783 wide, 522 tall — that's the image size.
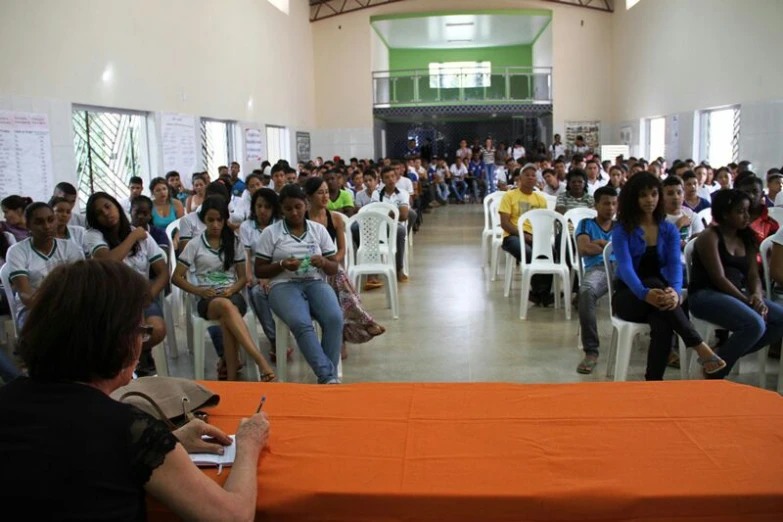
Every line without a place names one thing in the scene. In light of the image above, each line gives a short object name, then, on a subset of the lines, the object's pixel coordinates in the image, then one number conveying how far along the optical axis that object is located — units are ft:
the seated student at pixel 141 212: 17.69
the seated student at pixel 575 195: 19.66
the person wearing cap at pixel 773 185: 20.77
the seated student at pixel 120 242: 13.06
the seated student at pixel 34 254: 12.56
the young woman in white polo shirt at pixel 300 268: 12.59
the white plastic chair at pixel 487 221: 25.02
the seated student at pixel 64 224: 14.24
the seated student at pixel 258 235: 14.22
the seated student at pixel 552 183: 26.58
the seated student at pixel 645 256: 11.68
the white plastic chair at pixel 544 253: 17.70
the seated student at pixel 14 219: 16.35
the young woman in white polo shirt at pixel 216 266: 12.89
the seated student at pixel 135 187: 23.24
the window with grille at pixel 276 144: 47.19
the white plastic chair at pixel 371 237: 19.30
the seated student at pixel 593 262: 13.74
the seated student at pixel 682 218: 14.97
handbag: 5.73
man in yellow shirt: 18.94
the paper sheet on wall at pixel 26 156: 19.84
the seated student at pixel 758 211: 13.66
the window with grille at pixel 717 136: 37.96
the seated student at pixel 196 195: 23.54
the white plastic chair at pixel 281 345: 12.77
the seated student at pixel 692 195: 18.97
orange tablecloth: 4.67
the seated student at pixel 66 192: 18.29
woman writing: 4.04
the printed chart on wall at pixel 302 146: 53.11
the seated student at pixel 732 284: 11.50
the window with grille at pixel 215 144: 36.01
